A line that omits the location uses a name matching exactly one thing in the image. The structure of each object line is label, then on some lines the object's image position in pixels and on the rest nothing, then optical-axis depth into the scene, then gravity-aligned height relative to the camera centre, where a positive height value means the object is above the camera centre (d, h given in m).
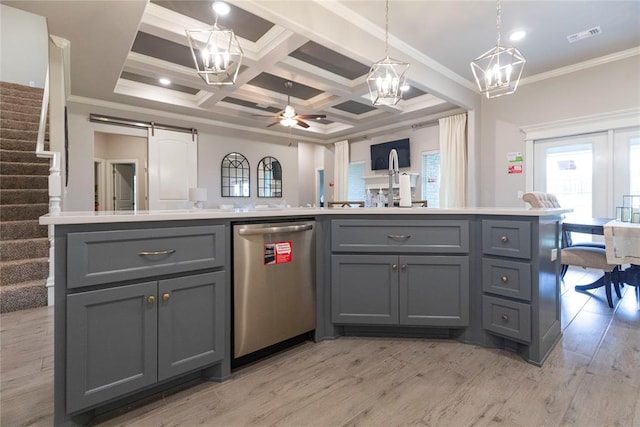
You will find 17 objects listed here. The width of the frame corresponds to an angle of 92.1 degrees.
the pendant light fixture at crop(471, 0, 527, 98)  2.10 +0.97
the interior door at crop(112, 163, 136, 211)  7.68 +0.67
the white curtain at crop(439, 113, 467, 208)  5.50 +0.93
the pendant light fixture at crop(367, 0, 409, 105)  2.31 +0.99
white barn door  5.60 +0.83
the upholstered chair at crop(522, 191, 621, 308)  2.72 -0.41
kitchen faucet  2.48 +0.31
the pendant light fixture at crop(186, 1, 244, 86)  1.96 +1.03
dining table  2.22 -0.23
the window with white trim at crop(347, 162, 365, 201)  7.78 +0.76
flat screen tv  6.59 +1.29
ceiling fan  4.82 +1.53
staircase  2.92 +0.04
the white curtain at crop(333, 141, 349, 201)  7.86 +1.08
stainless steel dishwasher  1.74 -0.44
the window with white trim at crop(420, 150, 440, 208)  6.23 +0.72
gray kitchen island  1.25 -0.42
